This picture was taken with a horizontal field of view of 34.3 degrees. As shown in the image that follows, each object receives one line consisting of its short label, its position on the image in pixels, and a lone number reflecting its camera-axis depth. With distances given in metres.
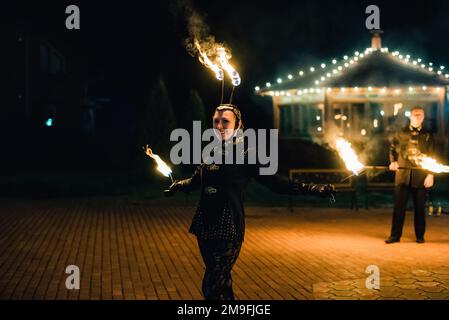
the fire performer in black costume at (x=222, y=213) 6.37
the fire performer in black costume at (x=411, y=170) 11.70
